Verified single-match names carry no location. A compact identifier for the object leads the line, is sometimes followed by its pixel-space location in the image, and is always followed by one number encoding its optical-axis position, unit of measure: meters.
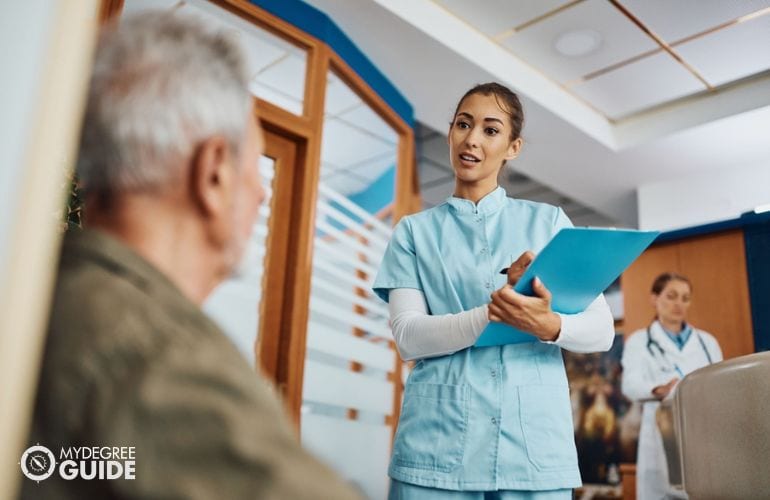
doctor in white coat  4.34
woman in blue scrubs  1.20
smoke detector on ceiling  3.87
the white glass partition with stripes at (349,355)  3.36
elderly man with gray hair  0.42
